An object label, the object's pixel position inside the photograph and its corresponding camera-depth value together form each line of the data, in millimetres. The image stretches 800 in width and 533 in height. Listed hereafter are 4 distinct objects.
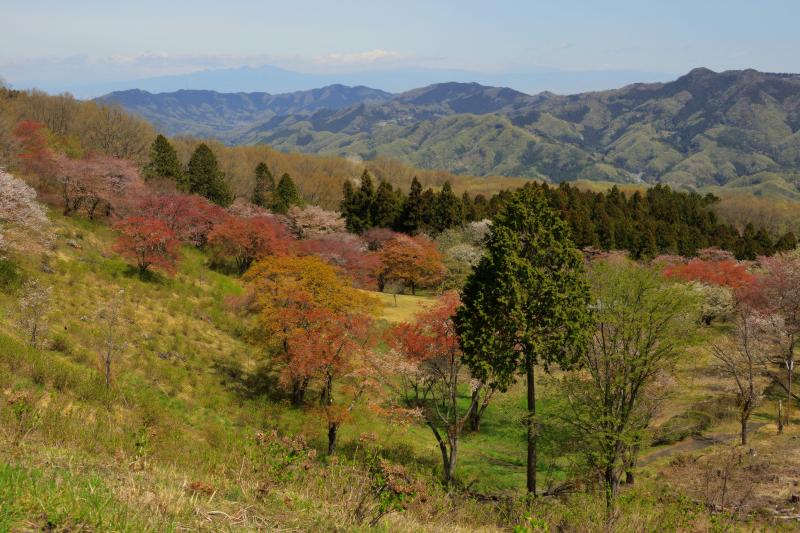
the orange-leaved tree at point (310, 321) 23531
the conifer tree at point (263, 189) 73312
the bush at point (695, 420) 28312
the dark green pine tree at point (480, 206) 73262
